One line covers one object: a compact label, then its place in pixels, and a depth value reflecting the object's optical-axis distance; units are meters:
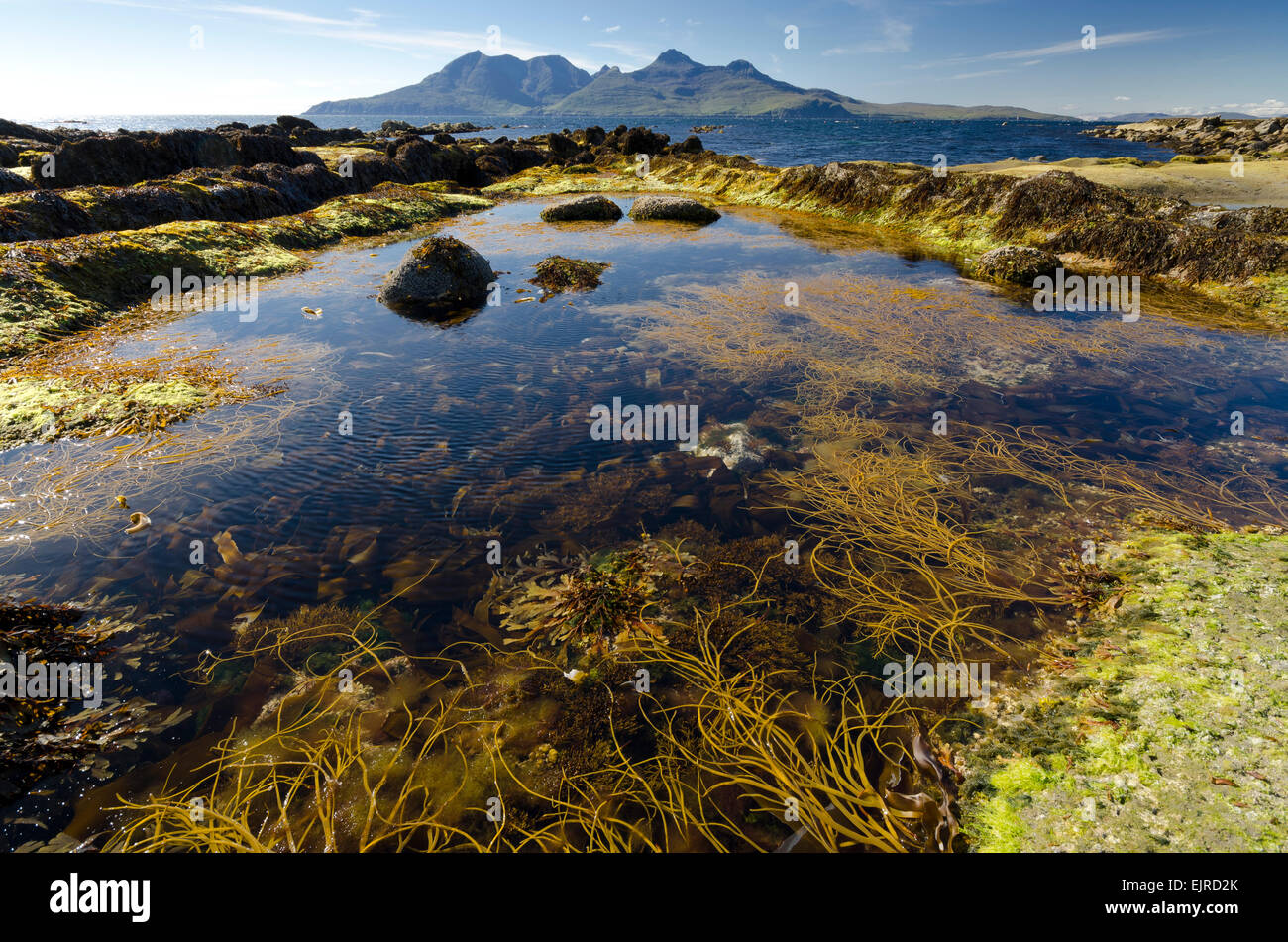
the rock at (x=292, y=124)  63.66
